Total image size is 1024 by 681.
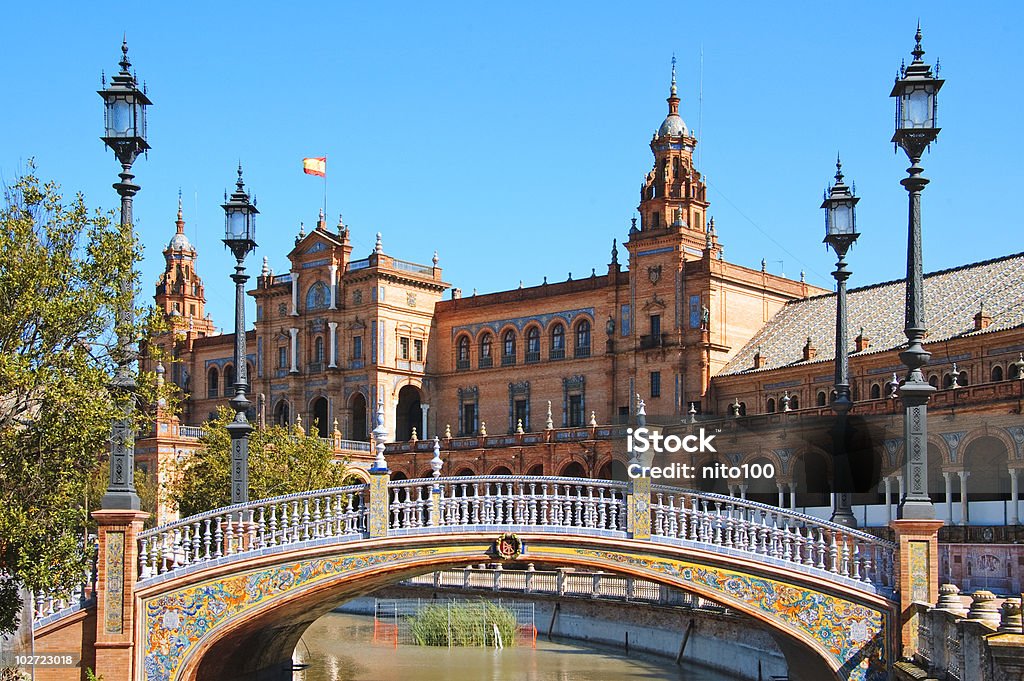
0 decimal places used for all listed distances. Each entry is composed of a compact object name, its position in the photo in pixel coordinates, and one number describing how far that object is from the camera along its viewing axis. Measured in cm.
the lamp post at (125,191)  1994
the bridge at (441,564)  2091
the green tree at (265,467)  4234
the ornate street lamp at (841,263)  2475
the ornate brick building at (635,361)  5166
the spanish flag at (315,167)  6994
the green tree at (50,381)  1880
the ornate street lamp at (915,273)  2006
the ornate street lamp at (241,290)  2433
